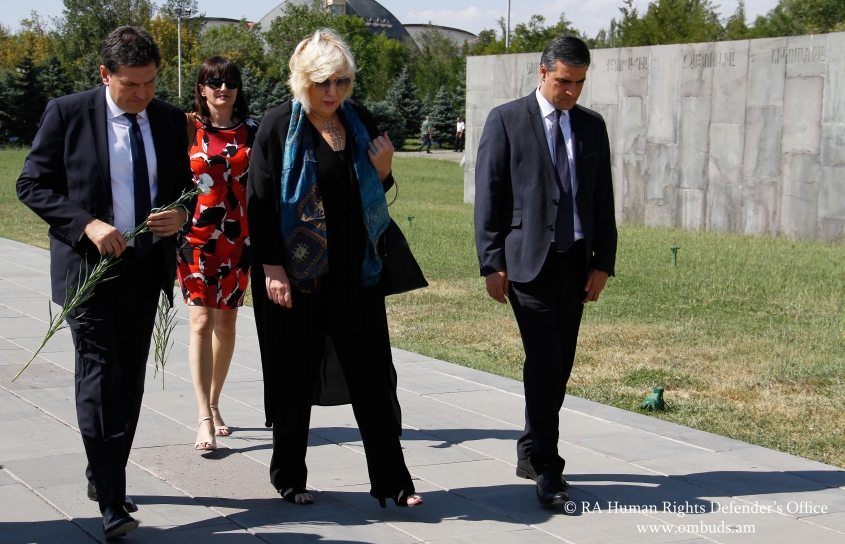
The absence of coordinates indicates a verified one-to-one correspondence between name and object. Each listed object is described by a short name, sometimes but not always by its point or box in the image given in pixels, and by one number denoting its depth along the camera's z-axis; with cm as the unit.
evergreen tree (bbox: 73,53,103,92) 5175
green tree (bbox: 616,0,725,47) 3459
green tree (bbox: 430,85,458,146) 4988
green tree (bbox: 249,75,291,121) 4784
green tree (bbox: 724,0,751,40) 4418
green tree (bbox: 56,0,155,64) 7138
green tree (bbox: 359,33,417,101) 6950
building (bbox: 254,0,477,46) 12381
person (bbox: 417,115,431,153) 4469
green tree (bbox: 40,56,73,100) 4555
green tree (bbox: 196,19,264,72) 7538
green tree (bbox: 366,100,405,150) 4916
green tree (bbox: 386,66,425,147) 5356
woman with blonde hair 423
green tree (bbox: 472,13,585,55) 4278
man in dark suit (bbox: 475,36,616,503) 459
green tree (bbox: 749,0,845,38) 3959
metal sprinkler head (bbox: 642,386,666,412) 627
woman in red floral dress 544
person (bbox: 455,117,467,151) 4525
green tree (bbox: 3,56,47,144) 4259
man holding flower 398
